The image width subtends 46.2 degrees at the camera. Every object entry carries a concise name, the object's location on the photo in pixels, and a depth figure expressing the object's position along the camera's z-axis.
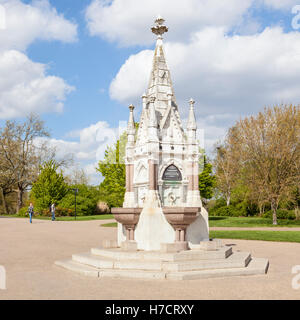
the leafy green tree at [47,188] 39.59
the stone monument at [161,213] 9.70
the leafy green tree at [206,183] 30.08
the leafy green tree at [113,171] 30.47
